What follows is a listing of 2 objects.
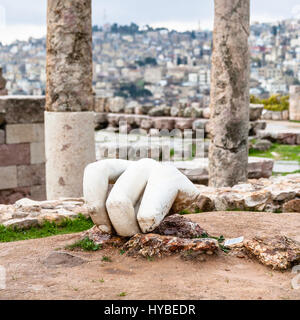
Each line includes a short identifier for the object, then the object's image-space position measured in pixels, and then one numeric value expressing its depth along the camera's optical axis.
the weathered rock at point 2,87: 12.91
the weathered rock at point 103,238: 5.16
